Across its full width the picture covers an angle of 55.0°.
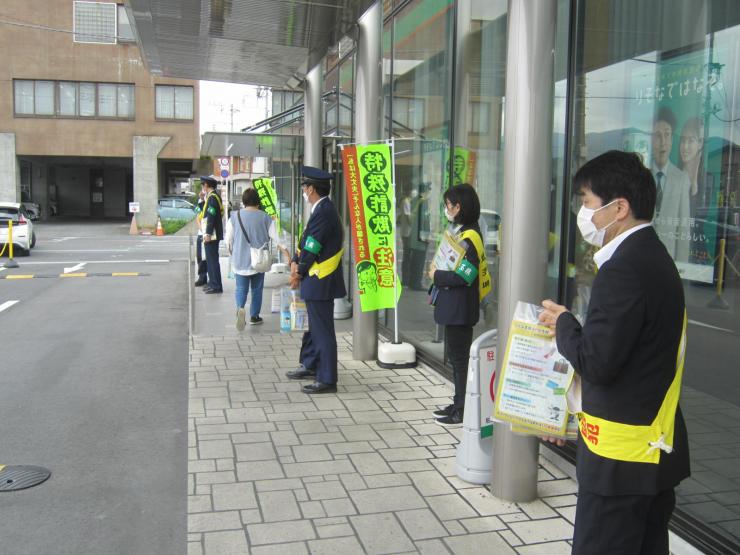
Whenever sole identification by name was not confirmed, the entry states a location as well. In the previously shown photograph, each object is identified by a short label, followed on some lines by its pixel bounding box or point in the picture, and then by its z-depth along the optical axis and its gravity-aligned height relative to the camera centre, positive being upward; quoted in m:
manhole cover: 4.40 -1.79
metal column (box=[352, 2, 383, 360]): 7.18 +1.25
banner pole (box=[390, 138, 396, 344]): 6.81 -0.65
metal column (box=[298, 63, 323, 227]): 9.99 +1.10
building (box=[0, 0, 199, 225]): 36.09 +5.01
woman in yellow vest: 5.17 -0.59
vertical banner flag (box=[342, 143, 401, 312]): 6.79 -0.18
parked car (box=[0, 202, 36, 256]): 19.25 -0.92
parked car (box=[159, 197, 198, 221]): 36.69 -0.67
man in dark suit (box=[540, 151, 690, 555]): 2.25 -0.54
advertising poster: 3.59 +0.30
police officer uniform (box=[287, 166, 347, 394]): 6.25 -0.63
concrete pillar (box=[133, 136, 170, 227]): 36.91 +1.11
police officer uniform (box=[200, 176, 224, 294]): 12.00 -0.58
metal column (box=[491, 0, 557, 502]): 3.83 +0.23
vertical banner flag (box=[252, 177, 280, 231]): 13.26 +0.08
